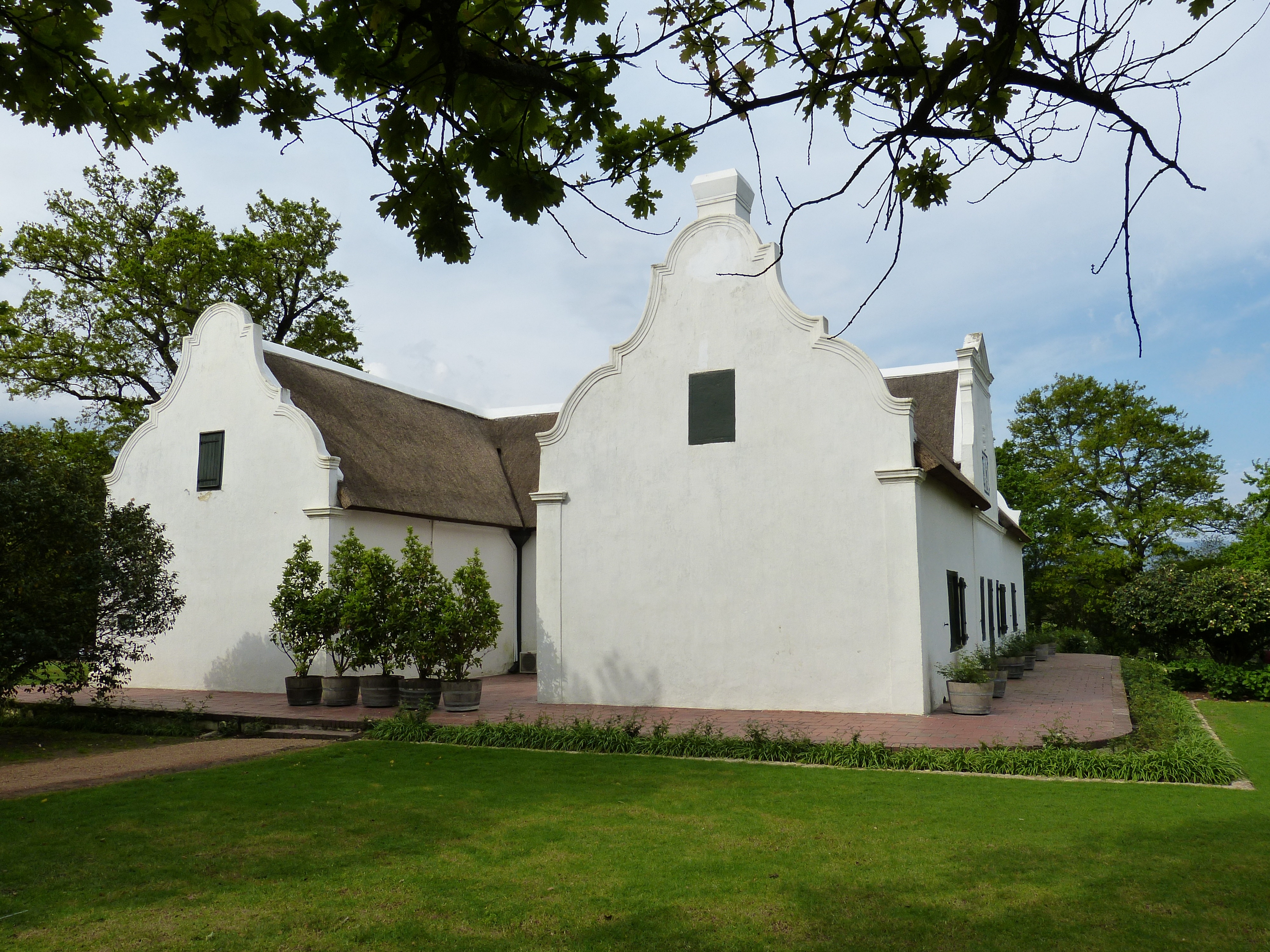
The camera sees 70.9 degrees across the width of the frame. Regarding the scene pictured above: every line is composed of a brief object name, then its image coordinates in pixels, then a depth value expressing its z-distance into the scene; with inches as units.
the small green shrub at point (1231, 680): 708.0
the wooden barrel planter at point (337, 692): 623.8
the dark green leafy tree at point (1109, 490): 1423.5
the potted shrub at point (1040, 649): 1044.5
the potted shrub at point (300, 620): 615.2
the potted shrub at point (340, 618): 617.9
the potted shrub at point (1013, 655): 794.2
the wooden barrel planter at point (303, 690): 622.8
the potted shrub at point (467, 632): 575.5
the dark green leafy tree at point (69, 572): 515.5
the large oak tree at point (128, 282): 1061.8
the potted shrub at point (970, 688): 534.9
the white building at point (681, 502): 570.6
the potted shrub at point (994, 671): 608.4
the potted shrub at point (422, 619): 577.9
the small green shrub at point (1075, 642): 1320.1
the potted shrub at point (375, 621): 590.6
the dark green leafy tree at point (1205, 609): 730.2
